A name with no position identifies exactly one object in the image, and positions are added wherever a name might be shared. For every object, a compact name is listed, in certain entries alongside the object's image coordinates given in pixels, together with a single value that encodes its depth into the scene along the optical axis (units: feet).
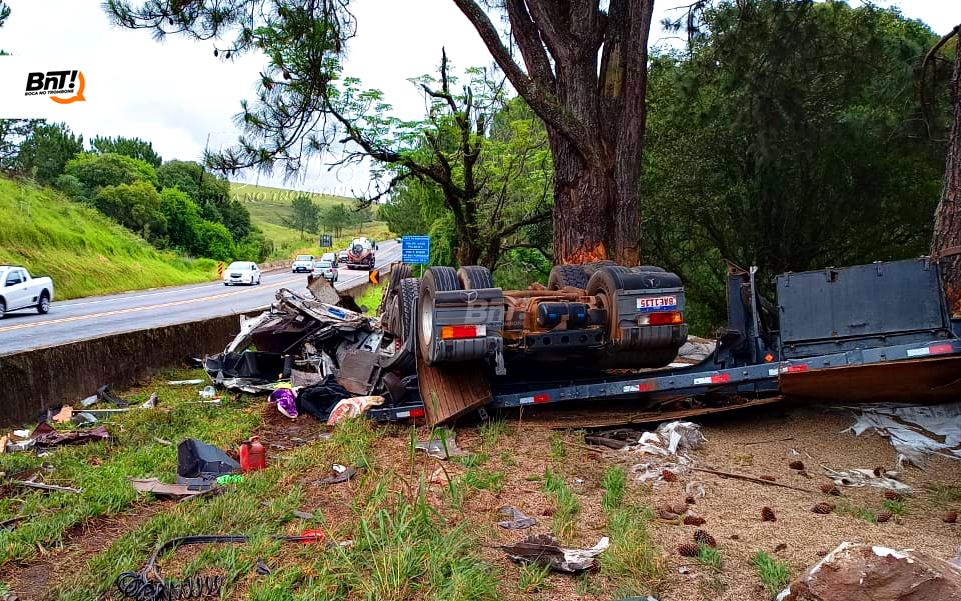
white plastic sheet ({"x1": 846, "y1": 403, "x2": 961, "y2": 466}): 18.98
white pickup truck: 67.46
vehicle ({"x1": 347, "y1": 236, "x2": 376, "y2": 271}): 186.40
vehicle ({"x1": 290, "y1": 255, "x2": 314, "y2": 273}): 174.86
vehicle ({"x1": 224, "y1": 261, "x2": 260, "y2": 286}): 133.80
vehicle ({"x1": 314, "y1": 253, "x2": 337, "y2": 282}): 137.69
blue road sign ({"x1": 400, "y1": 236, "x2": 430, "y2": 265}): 66.13
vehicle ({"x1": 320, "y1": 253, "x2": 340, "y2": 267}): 160.06
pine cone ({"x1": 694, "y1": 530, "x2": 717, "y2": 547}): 13.41
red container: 19.57
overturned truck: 19.58
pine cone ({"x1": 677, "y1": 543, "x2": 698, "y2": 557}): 12.98
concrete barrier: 25.80
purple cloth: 27.50
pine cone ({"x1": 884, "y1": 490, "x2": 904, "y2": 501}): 16.29
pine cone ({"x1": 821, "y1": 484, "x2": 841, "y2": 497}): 16.57
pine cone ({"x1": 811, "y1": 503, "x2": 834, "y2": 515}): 15.20
